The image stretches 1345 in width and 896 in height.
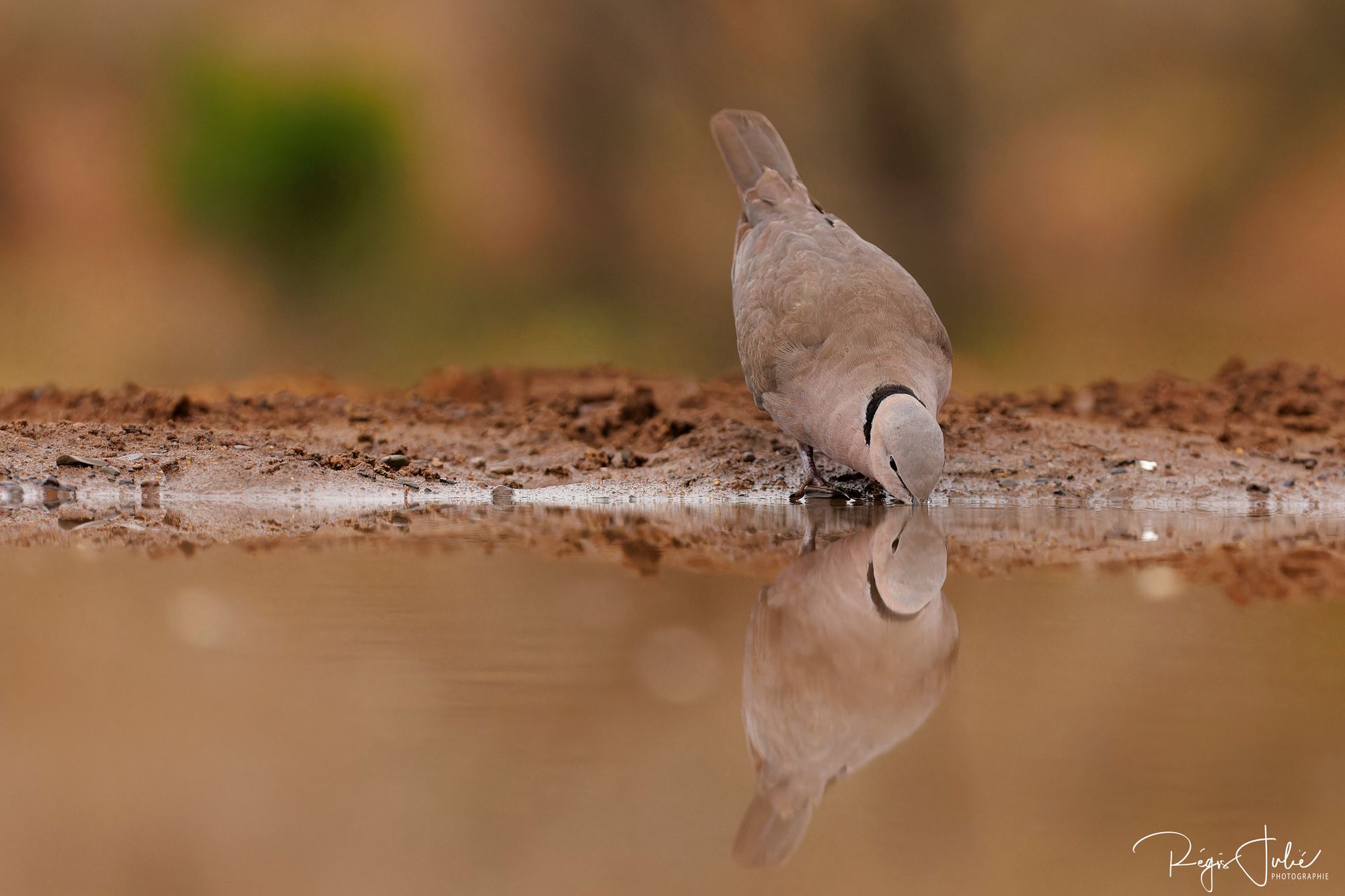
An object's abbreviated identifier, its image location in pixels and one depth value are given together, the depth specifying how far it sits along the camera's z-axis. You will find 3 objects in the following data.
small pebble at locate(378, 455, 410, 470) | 10.91
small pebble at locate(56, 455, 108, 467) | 10.48
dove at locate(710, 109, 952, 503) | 8.61
